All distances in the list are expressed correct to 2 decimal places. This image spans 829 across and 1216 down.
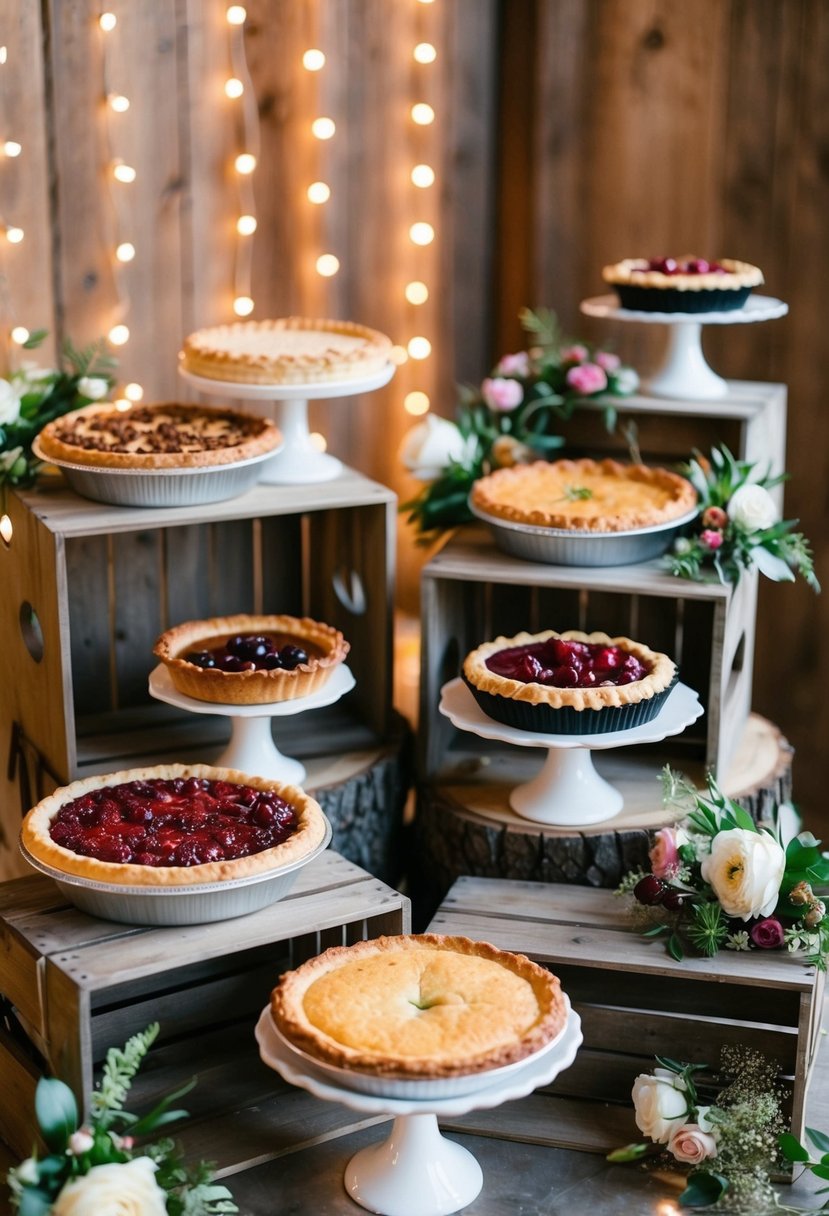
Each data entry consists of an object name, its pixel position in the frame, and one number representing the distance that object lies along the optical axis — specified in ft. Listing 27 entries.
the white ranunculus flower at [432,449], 9.37
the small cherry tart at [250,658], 7.88
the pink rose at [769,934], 7.22
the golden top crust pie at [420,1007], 6.06
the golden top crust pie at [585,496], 8.38
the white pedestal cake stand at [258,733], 8.05
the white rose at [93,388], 8.95
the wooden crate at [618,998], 7.18
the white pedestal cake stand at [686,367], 9.39
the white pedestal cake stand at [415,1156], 6.22
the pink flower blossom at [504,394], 9.52
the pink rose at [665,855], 7.43
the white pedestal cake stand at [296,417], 8.57
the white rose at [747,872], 7.16
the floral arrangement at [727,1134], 6.75
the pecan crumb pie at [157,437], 8.07
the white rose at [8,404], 8.57
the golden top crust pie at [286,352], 8.57
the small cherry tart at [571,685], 7.64
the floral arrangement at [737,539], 8.45
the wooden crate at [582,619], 8.39
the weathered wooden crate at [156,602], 8.25
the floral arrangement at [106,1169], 5.92
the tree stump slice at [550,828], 8.22
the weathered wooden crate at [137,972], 6.55
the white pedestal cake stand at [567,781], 8.16
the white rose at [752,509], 8.48
